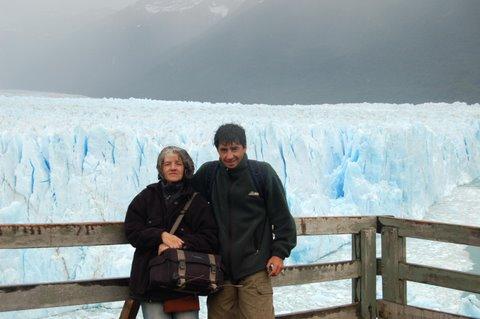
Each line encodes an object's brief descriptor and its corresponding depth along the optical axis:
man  2.27
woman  2.15
